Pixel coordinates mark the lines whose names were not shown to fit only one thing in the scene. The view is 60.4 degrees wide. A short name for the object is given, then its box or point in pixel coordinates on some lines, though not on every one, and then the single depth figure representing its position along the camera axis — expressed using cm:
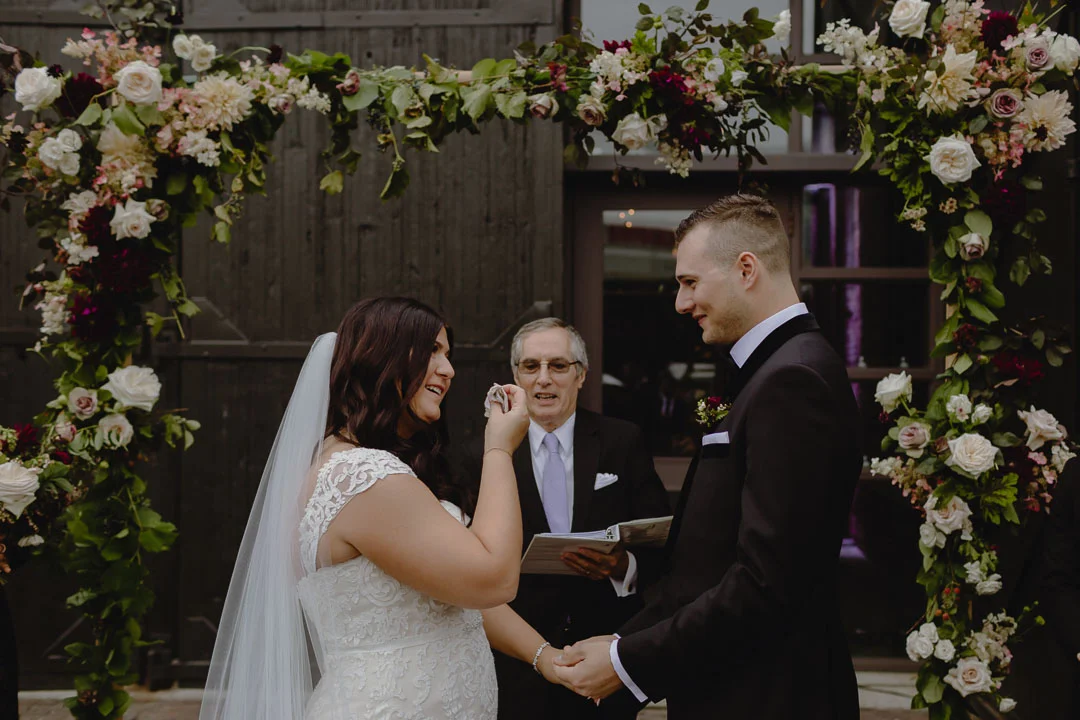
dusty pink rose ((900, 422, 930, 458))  327
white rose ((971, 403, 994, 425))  320
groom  198
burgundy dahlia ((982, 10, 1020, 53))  312
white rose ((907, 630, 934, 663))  328
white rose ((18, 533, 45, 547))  323
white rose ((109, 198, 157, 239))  330
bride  209
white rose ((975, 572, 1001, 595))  320
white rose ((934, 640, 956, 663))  325
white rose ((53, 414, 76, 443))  335
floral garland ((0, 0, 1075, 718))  321
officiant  314
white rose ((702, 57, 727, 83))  321
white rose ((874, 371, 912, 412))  337
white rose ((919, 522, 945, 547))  327
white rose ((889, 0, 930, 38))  315
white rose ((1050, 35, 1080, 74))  308
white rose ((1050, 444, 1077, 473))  326
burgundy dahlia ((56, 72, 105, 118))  330
